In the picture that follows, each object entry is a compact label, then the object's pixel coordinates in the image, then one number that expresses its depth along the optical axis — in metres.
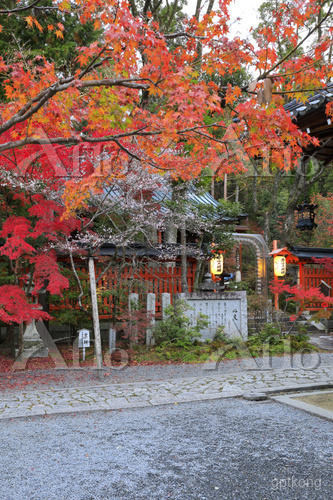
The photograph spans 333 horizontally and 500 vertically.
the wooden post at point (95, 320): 7.89
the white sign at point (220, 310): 11.34
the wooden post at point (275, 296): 17.84
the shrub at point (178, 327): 10.52
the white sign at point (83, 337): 9.41
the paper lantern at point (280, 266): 17.00
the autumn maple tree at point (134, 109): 5.05
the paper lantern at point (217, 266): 15.41
